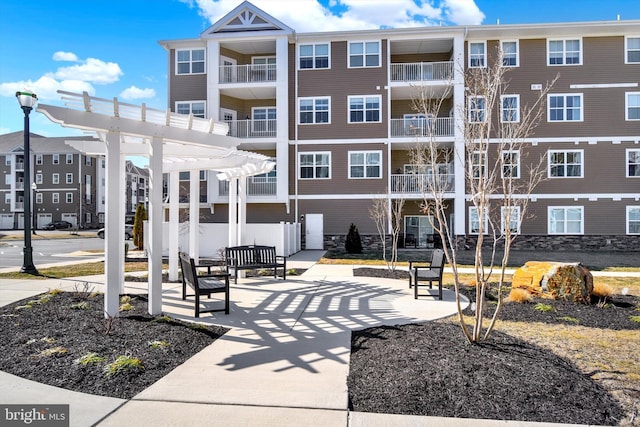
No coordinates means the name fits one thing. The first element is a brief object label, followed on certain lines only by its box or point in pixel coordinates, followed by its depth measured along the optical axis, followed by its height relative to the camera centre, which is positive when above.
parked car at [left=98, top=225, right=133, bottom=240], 28.40 -1.27
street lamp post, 11.02 +1.09
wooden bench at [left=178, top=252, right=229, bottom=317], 6.75 -1.23
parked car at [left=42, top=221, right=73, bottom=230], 51.53 -1.32
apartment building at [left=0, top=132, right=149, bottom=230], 56.28 +4.17
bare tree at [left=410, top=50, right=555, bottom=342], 4.83 +0.54
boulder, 8.12 -1.38
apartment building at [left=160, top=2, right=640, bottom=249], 22.08 +5.11
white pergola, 5.91 +1.26
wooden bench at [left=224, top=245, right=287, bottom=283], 10.28 -1.14
